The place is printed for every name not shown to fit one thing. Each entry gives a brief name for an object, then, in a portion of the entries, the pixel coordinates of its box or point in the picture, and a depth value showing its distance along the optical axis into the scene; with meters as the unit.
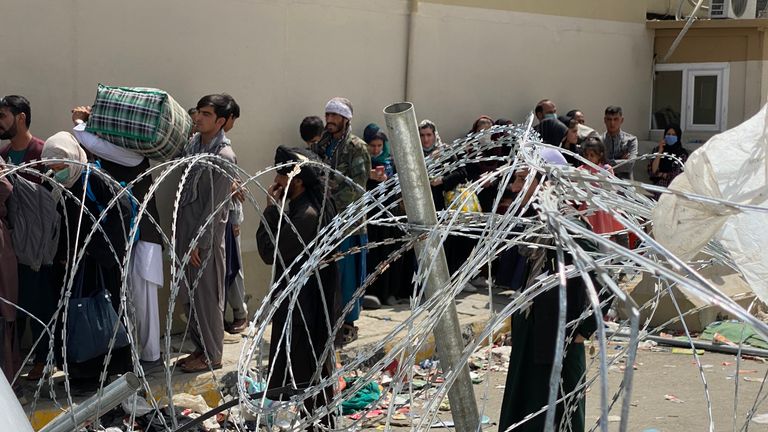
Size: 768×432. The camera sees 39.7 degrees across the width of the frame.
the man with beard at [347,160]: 7.99
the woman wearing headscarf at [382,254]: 8.99
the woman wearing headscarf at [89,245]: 6.31
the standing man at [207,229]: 6.90
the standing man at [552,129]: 10.77
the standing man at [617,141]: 11.59
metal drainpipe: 10.22
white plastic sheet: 2.76
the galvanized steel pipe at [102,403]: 2.52
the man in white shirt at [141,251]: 6.69
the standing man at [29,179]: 6.30
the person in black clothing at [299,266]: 5.86
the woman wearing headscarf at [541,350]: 4.83
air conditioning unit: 15.09
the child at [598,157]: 7.45
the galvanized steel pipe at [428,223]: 2.86
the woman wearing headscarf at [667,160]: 12.28
